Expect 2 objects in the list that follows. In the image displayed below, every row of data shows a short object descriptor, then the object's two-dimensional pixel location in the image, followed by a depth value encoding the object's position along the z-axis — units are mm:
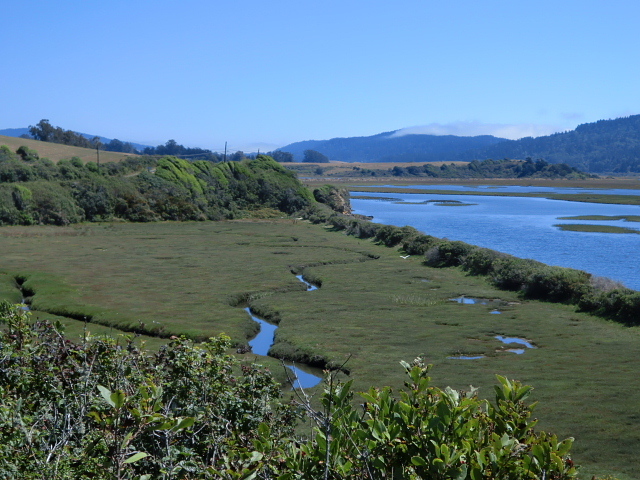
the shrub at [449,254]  45000
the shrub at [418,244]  50656
